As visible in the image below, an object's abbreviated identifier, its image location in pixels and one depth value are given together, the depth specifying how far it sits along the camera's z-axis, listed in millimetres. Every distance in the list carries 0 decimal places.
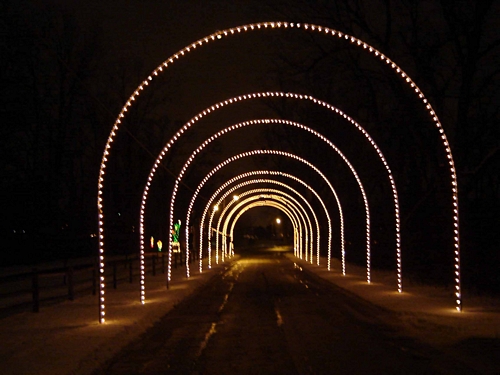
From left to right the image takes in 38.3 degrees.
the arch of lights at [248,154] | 33819
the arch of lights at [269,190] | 54675
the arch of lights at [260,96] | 21297
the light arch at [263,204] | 72188
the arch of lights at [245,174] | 43156
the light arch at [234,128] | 26578
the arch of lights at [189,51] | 15469
